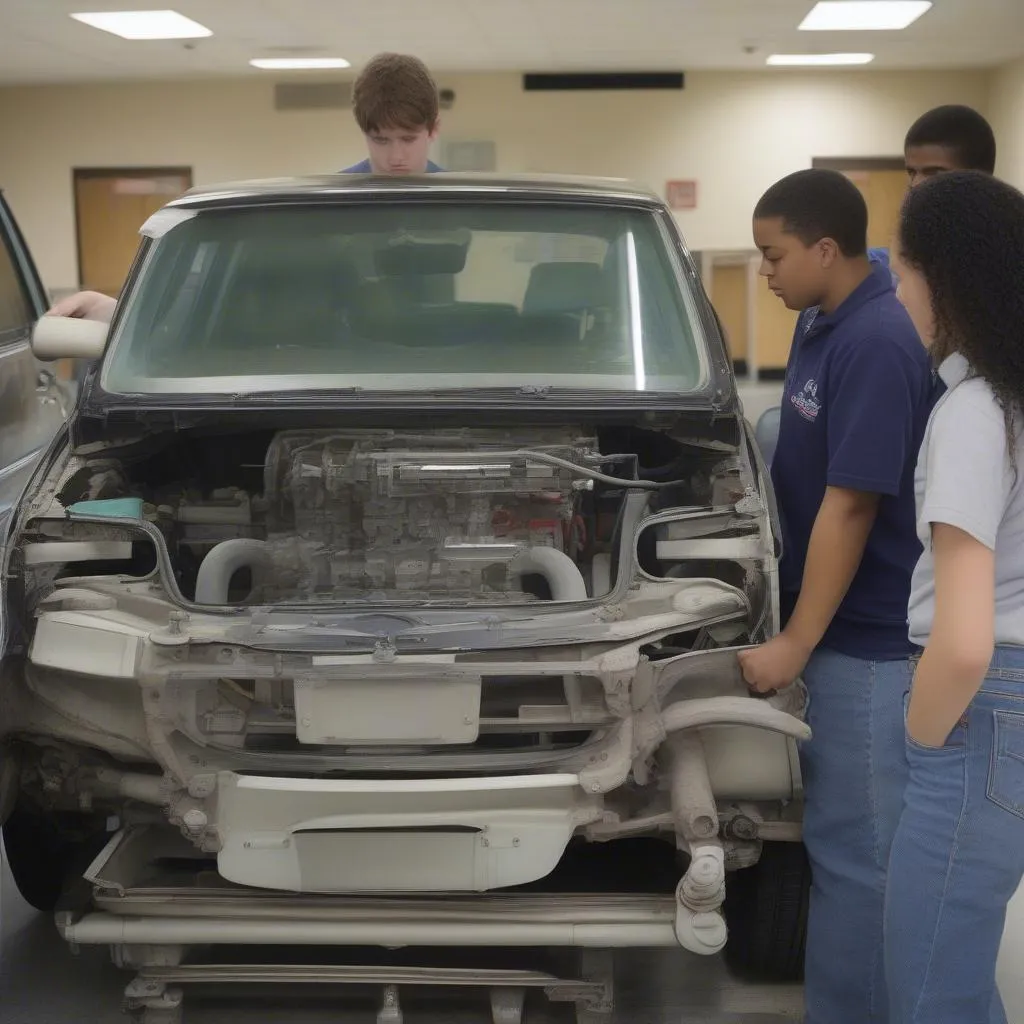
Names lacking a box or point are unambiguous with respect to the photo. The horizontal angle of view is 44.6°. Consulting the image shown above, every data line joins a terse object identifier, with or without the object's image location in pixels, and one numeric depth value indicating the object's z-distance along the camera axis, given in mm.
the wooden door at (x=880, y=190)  13008
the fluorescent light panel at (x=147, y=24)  9812
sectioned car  2320
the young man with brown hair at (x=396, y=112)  3693
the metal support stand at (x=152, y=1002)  2527
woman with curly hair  1770
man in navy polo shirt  2334
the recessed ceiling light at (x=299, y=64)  12062
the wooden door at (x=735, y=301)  12633
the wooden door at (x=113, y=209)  13289
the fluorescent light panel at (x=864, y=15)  9836
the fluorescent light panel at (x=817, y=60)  12094
